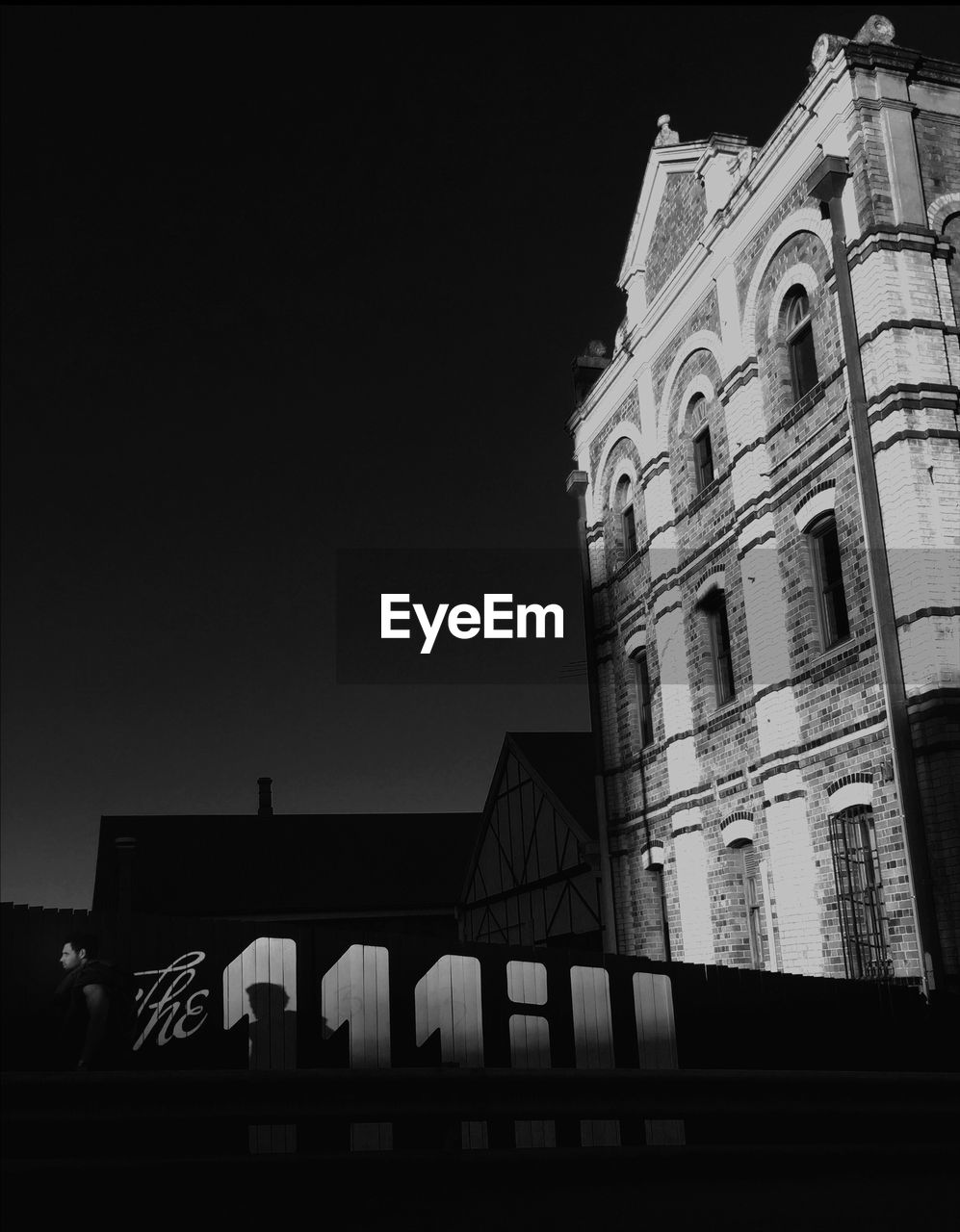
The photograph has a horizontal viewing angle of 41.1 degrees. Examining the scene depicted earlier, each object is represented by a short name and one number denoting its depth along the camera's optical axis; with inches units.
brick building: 547.5
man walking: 370.9
